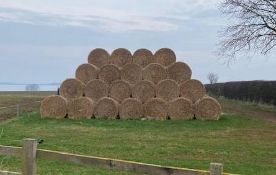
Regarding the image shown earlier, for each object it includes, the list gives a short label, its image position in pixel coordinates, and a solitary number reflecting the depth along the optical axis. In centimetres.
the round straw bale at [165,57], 2545
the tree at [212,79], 7701
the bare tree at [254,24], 3106
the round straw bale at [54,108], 2342
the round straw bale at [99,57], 2571
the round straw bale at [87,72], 2489
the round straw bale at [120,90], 2381
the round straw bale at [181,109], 2281
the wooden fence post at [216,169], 496
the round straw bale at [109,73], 2458
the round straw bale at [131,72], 2458
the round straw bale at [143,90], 2364
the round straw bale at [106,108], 2309
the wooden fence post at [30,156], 671
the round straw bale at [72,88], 2431
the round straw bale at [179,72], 2455
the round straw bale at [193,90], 2377
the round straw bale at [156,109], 2277
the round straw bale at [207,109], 2298
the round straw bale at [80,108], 2316
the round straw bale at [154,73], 2450
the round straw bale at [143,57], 2562
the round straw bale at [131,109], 2288
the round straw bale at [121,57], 2563
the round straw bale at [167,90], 2361
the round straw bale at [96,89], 2408
